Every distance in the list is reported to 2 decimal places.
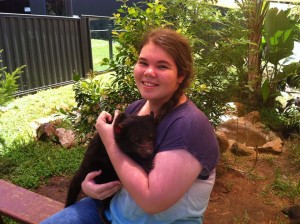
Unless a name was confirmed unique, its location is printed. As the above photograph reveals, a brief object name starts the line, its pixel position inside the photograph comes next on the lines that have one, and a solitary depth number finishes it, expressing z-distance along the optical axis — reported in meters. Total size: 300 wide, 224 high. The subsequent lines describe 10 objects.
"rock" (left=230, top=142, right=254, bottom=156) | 4.62
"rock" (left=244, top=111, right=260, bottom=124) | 5.65
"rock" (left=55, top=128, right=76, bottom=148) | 4.70
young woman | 1.33
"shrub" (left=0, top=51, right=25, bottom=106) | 3.86
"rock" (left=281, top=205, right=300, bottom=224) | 2.84
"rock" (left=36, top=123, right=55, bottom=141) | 4.91
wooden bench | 2.09
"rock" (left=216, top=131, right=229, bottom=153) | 4.28
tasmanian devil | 1.54
